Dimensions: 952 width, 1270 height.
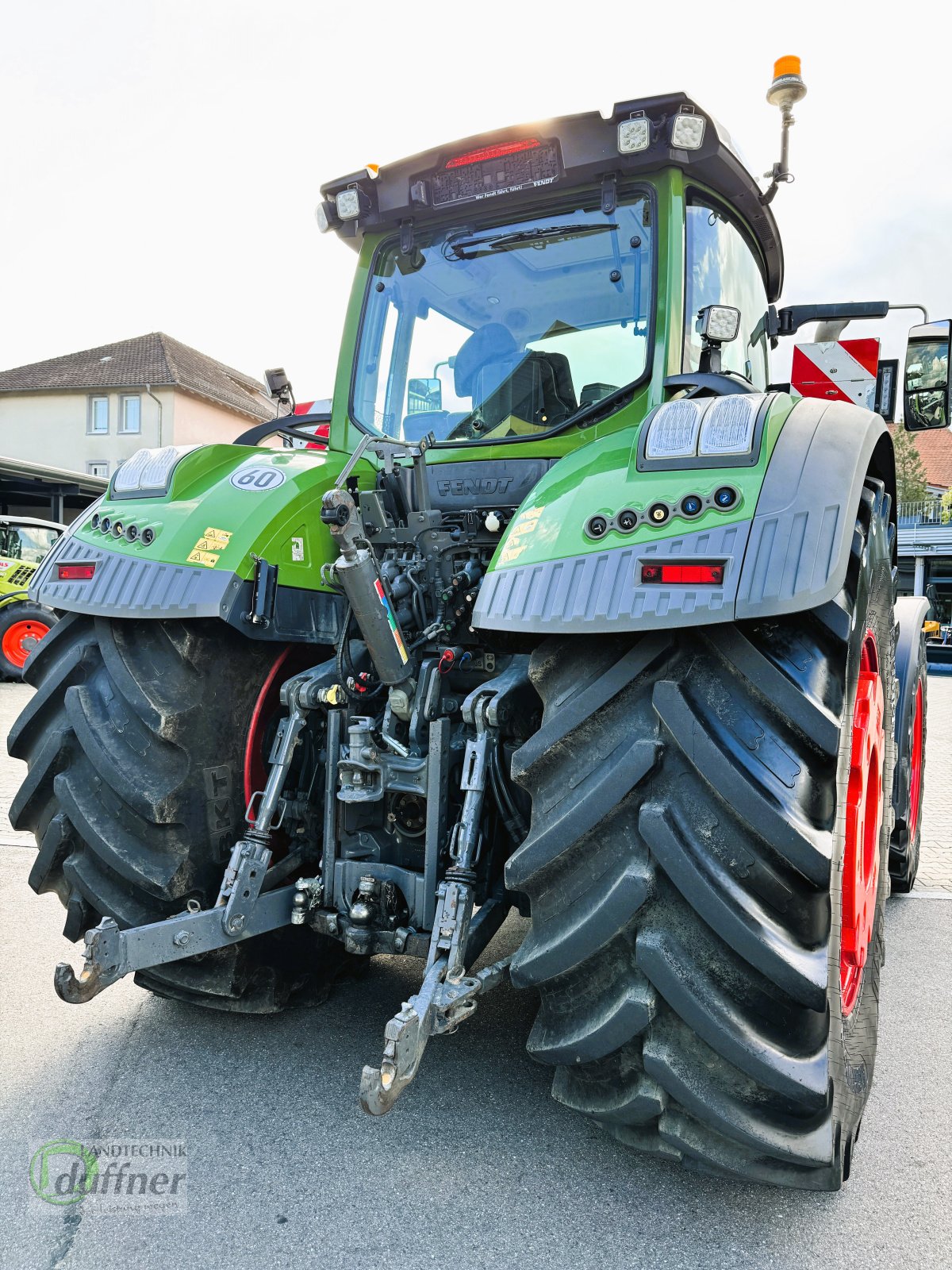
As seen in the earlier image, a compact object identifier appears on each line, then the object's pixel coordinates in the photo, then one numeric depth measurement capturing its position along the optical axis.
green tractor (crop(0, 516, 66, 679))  12.09
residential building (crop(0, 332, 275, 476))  34.91
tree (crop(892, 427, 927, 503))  40.47
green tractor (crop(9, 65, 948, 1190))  1.78
